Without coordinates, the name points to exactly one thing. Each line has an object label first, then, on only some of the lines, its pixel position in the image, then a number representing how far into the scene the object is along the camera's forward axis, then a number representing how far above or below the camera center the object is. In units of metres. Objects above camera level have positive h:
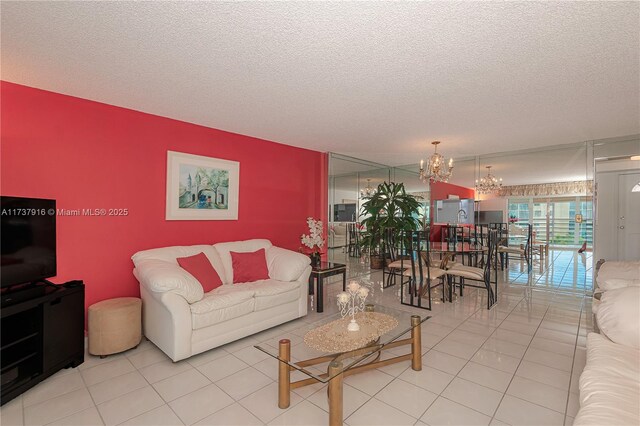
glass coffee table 1.71 -0.92
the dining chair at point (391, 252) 5.32 -0.74
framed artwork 3.62 +0.35
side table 3.85 -0.79
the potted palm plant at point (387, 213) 5.74 +0.04
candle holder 2.23 -0.70
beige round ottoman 2.58 -1.04
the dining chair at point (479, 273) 4.04 -0.81
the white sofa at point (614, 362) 1.23 -0.80
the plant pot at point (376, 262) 6.45 -1.05
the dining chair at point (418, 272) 3.89 -0.81
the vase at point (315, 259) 4.19 -0.64
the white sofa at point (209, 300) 2.54 -0.86
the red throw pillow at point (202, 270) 3.07 -0.61
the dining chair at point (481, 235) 5.63 -0.41
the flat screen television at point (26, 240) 2.15 -0.23
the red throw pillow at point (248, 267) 3.54 -0.66
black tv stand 2.05 -0.94
